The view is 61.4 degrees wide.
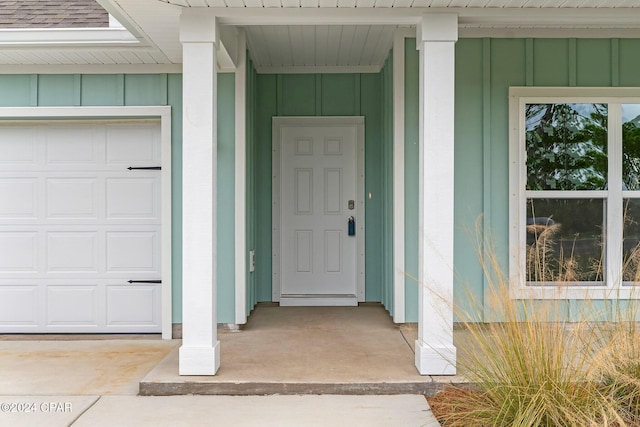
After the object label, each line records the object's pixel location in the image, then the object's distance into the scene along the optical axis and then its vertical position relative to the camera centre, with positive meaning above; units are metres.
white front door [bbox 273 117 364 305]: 5.71 -0.01
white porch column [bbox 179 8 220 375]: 3.39 +0.13
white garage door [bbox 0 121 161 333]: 4.92 -0.16
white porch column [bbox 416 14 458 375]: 3.42 +0.25
